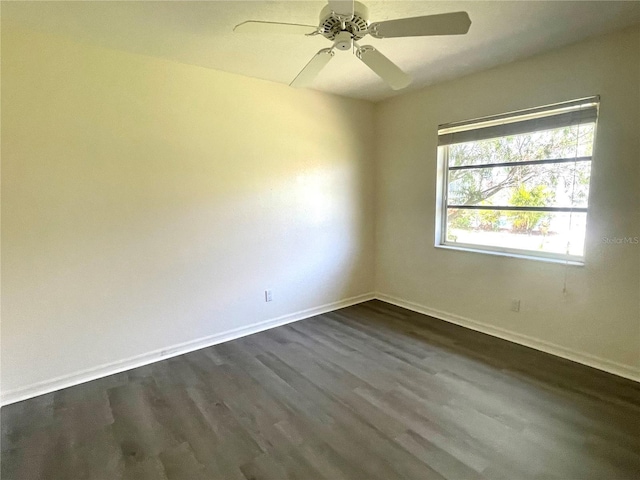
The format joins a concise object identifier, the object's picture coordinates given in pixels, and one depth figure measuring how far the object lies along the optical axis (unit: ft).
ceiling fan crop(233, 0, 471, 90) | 5.22
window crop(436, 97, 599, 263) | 8.91
